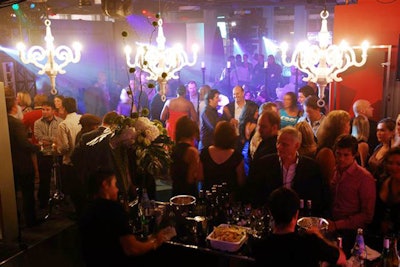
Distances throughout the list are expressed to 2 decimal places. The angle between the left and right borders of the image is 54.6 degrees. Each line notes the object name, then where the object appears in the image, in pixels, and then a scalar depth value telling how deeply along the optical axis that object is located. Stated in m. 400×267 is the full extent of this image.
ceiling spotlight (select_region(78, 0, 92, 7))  5.46
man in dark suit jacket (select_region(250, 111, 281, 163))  3.63
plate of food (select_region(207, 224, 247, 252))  2.45
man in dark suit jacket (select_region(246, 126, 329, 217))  2.98
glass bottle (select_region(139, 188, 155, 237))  2.81
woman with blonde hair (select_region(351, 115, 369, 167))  4.01
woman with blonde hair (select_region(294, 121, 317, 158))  3.46
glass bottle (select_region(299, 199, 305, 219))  2.77
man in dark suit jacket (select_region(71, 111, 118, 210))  4.11
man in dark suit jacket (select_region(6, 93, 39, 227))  4.39
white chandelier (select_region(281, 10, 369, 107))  4.15
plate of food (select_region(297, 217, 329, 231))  2.50
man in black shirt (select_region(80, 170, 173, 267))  2.33
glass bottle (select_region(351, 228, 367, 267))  2.21
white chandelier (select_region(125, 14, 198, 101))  4.66
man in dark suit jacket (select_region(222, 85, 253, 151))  5.50
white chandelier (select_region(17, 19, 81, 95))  4.50
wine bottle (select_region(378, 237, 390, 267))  2.16
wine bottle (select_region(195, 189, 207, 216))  2.90
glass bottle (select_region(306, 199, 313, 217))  2.56
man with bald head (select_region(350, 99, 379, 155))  4.54
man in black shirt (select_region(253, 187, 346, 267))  1.92
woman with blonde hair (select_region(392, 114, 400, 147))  3.67
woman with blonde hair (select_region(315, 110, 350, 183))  3.58
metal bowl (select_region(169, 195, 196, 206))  3.07
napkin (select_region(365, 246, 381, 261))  2.29
